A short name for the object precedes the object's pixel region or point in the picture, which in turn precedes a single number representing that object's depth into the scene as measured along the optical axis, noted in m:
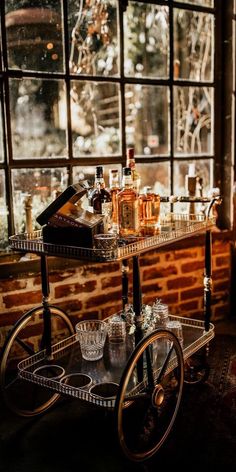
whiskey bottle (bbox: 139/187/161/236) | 2.18
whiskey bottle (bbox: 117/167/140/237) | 1.96
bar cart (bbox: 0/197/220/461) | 1.81
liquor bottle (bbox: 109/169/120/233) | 2.16
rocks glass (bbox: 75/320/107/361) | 2.14
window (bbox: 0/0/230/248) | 2.59
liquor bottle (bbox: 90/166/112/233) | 2.03
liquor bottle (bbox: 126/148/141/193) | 2.14
